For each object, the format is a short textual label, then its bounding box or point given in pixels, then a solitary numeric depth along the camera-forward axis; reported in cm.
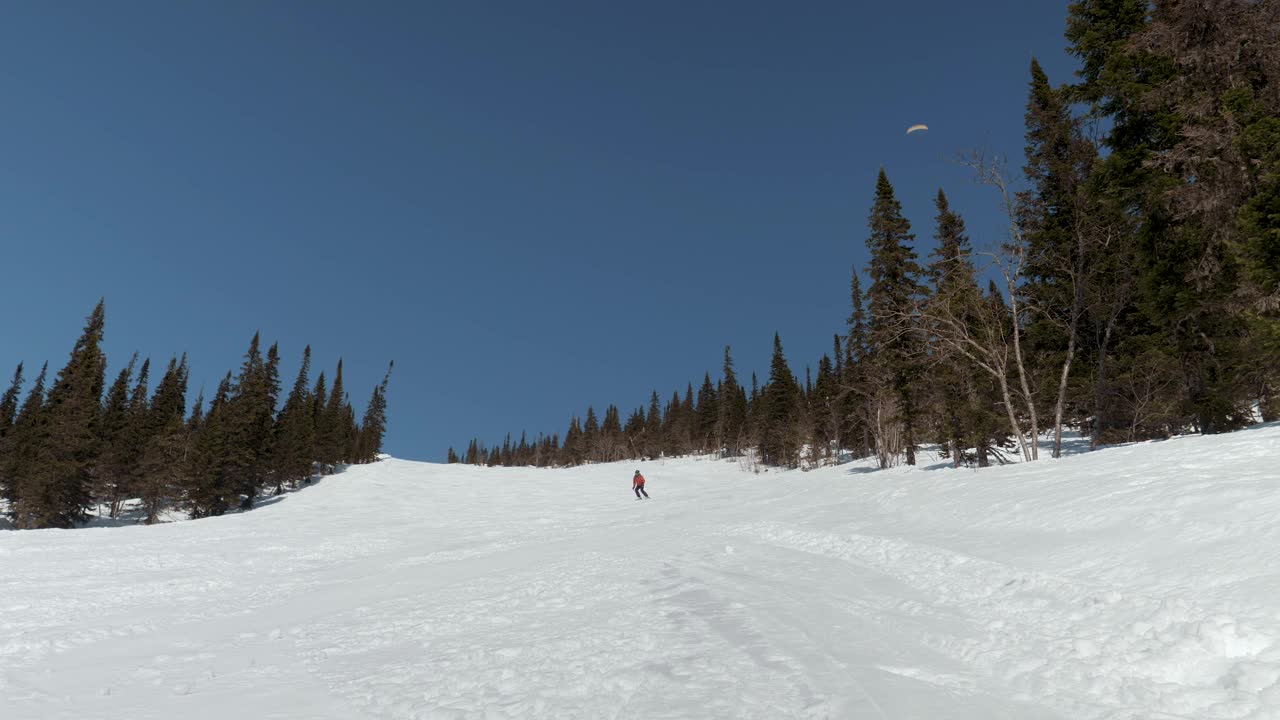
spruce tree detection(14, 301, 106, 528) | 4184
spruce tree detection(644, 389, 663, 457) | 10481
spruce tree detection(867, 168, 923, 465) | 2977
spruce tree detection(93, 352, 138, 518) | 4678
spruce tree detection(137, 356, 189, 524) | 4509
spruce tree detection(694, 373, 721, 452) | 9856
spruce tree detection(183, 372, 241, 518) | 4325
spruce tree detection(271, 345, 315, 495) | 5341
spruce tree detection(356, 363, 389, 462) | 9969
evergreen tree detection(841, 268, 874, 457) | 3803
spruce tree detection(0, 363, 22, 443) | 6356
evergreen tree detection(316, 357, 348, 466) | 6381
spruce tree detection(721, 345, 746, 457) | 8488
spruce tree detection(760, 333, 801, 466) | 5891
